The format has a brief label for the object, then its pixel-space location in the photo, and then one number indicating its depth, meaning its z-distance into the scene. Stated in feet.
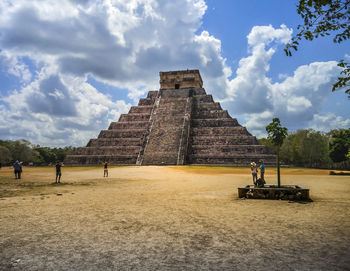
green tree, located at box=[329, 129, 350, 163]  143.82
